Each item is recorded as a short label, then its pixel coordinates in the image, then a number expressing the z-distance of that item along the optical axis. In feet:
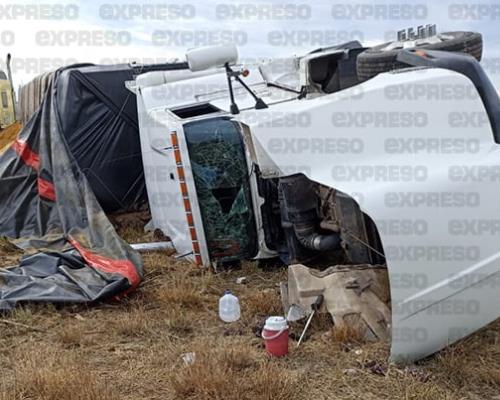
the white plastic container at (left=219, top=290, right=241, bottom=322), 14.74
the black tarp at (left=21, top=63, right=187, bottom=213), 26.68
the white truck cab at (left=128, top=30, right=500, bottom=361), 10.47
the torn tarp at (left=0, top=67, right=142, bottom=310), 16.42
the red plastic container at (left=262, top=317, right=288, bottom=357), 12.08
